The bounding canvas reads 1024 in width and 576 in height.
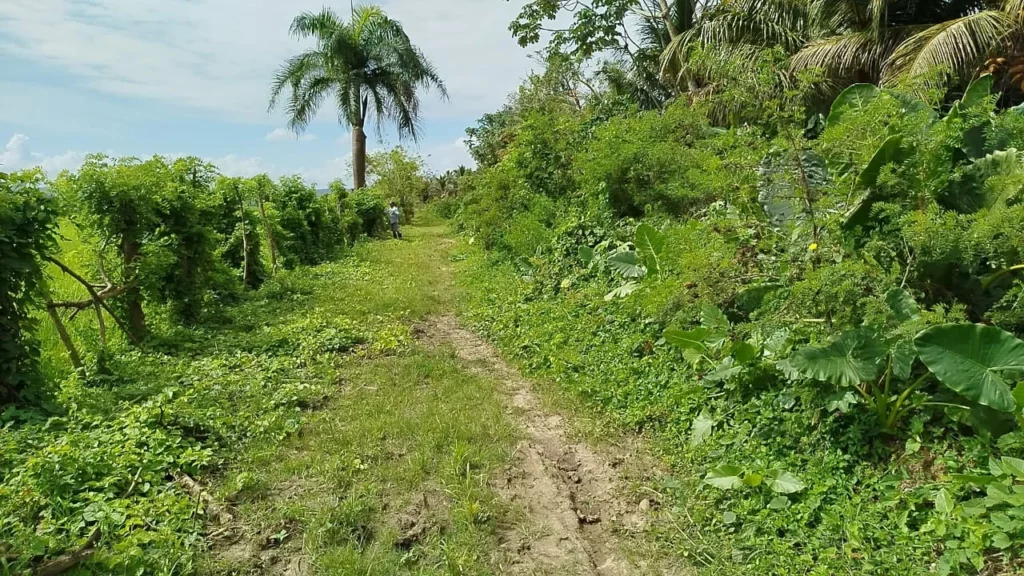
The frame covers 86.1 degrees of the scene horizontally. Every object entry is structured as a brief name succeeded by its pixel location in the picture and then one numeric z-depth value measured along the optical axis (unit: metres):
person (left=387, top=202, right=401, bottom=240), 17.80
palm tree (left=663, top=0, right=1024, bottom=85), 7.00
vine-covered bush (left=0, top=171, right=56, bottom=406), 3.70
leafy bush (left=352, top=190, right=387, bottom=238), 17.34
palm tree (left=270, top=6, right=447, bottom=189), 18.34
